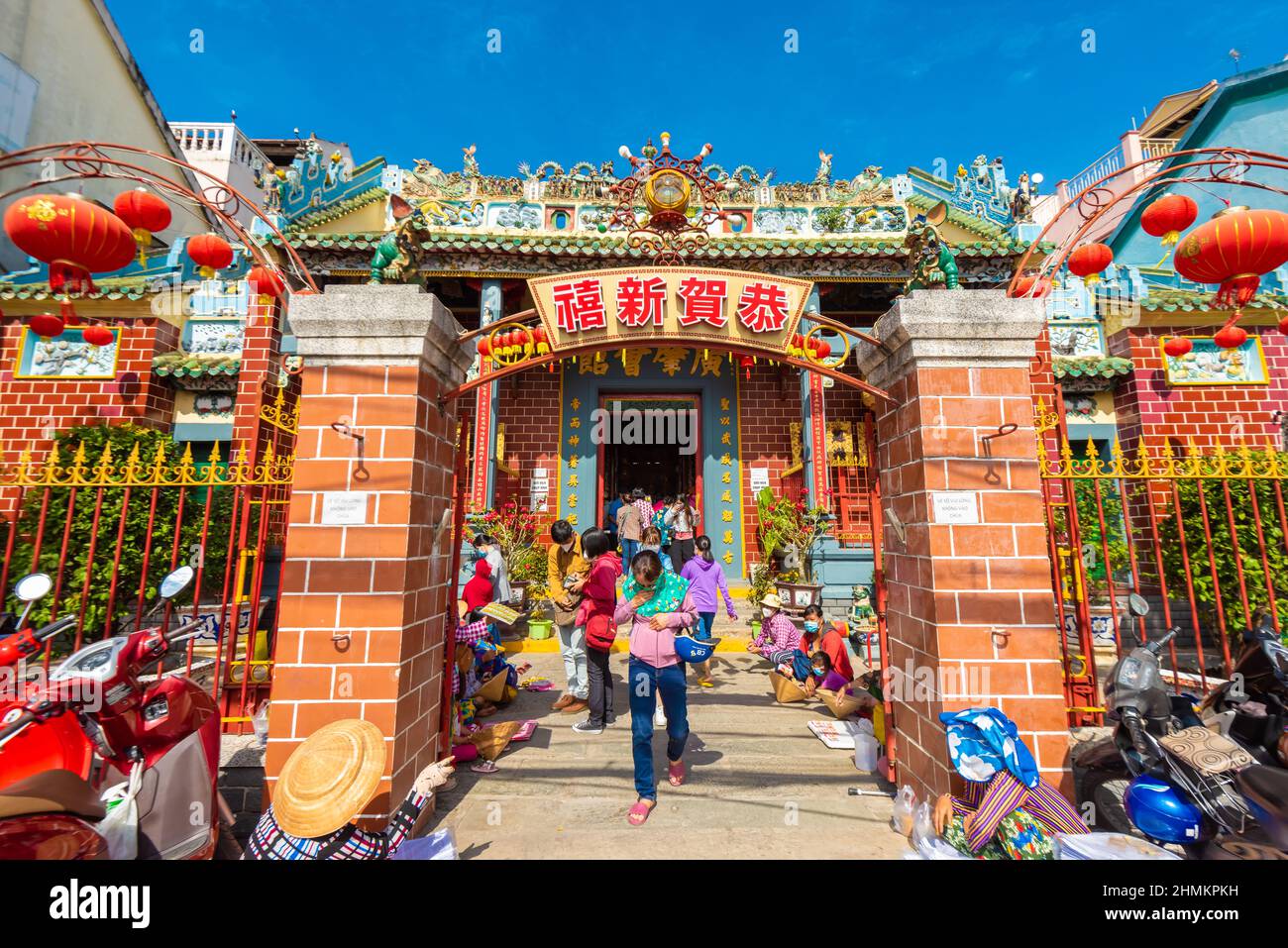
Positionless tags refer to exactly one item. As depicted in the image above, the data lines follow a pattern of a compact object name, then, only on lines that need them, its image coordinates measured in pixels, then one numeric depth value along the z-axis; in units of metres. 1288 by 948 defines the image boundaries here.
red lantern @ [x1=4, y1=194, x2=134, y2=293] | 3.52
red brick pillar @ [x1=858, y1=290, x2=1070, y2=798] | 2.85
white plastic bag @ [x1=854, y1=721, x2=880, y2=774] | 3.75
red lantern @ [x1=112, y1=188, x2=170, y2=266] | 3.76
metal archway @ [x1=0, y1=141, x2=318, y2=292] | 3.31
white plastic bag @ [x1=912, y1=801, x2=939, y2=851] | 2.60
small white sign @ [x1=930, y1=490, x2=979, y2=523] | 2.96
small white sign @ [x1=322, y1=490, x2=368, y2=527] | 2.99
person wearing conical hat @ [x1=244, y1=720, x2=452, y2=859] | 2.03
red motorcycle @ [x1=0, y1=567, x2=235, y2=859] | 1.84
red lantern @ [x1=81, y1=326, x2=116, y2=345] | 5.04
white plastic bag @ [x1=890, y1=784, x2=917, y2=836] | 2.96
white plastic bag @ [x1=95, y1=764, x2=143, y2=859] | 2.11
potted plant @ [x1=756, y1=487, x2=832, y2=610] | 7.74
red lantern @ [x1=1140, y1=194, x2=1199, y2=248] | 4.05
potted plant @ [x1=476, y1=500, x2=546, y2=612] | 8.12
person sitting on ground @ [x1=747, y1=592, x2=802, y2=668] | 5.63
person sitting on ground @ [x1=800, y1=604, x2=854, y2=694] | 5.02
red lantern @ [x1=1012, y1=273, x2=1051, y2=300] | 3.32
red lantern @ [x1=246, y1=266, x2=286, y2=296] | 4.06
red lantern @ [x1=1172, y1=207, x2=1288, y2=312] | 3.52
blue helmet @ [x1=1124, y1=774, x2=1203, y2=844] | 2.47
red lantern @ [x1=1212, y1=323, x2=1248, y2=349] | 5.05
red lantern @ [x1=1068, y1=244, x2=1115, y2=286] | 4.50
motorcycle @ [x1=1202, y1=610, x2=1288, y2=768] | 2.78
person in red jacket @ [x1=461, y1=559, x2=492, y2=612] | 5.43
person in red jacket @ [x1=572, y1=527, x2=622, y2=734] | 4.62
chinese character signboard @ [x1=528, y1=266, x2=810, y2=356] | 3.24
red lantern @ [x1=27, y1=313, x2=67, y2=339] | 4.54
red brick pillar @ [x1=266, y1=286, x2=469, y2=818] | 2.89
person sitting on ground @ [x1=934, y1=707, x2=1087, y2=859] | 2.32
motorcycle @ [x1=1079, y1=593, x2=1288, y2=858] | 2.42
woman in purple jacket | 6.16
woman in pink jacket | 3.27
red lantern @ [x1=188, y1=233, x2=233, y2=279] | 4.34
